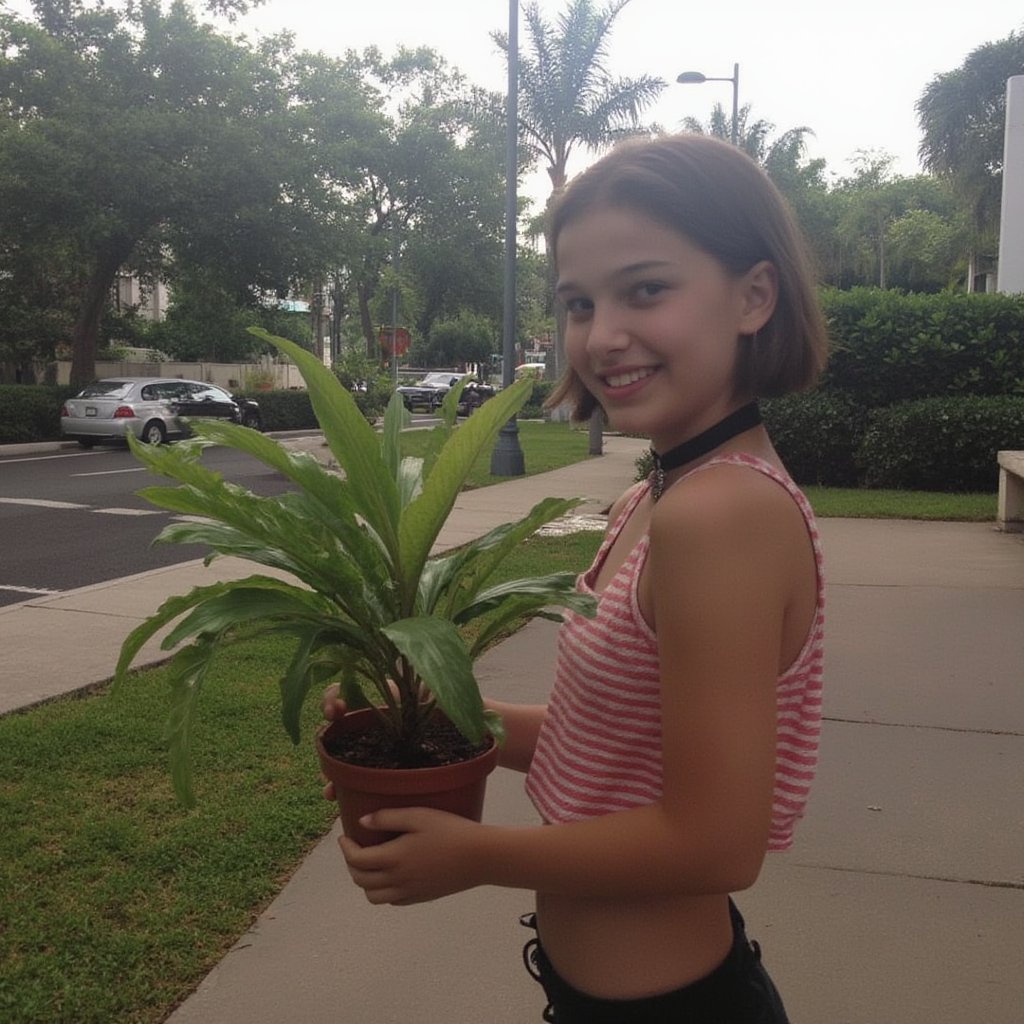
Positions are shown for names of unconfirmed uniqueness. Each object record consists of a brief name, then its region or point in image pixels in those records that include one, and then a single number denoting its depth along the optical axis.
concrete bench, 9.74
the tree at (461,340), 65.31
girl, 1.02
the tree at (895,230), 61.59
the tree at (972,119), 38.06
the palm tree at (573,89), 24.19
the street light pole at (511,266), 15.58
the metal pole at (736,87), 28.63
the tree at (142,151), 21.72
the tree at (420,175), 42.38
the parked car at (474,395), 38.32
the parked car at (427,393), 41.56
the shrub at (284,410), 28.33
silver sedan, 20.69
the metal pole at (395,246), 46.53
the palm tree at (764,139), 39.06
